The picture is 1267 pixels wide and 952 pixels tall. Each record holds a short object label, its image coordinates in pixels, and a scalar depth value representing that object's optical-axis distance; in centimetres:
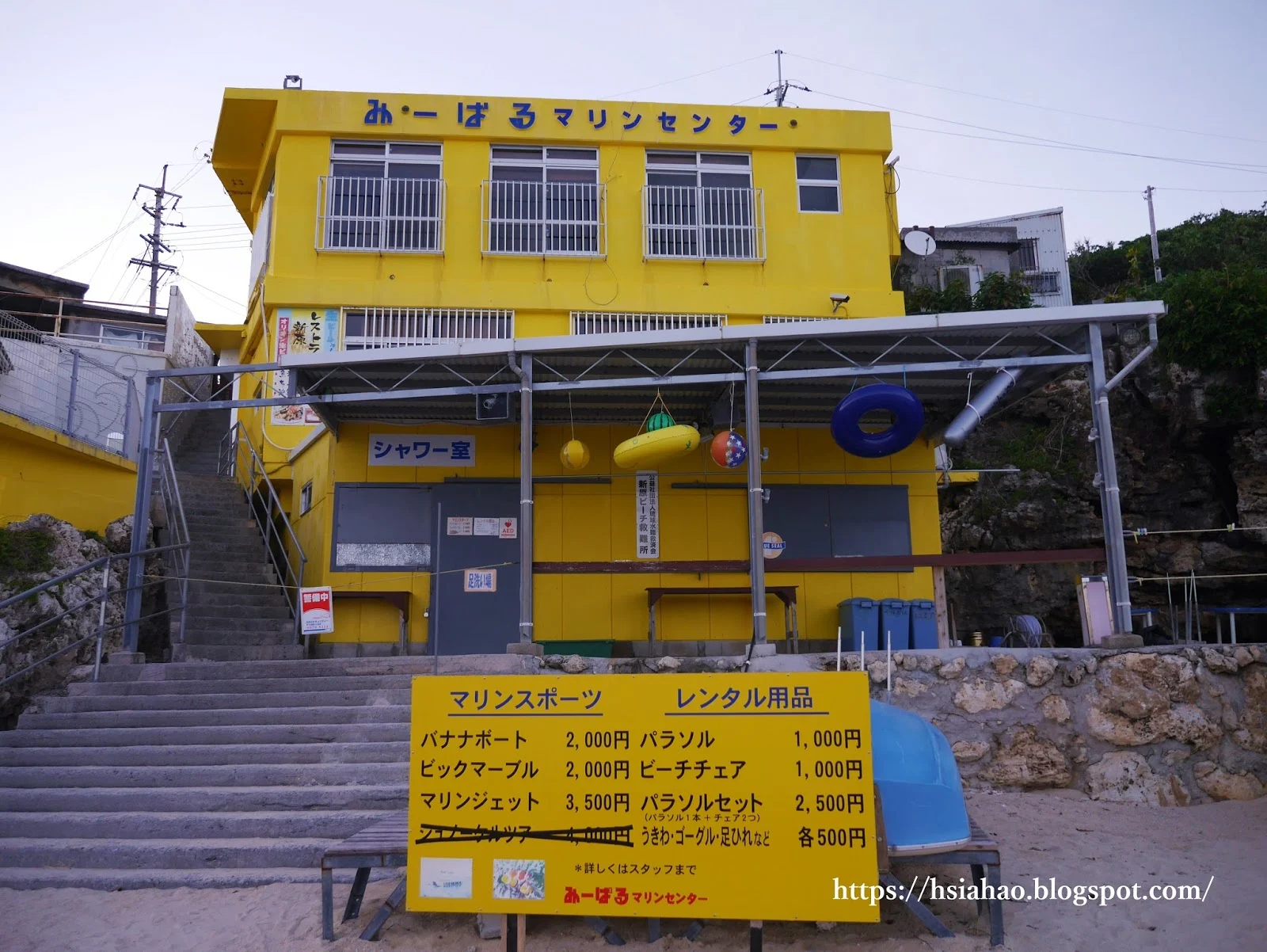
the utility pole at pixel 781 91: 2278
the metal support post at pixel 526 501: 995
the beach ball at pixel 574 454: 1226
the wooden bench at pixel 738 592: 1260
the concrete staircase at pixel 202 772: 699
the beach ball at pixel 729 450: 1122
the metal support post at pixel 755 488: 1017
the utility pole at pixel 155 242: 4419
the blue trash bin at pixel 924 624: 1254
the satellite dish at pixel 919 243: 2516
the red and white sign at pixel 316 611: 1042
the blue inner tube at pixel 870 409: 1098
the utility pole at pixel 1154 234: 2783
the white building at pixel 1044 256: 3047
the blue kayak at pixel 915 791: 563
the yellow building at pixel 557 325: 1304
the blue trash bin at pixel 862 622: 1273
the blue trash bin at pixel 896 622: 1262
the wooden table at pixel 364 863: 561
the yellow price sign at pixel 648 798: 509
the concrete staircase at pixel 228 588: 1189
